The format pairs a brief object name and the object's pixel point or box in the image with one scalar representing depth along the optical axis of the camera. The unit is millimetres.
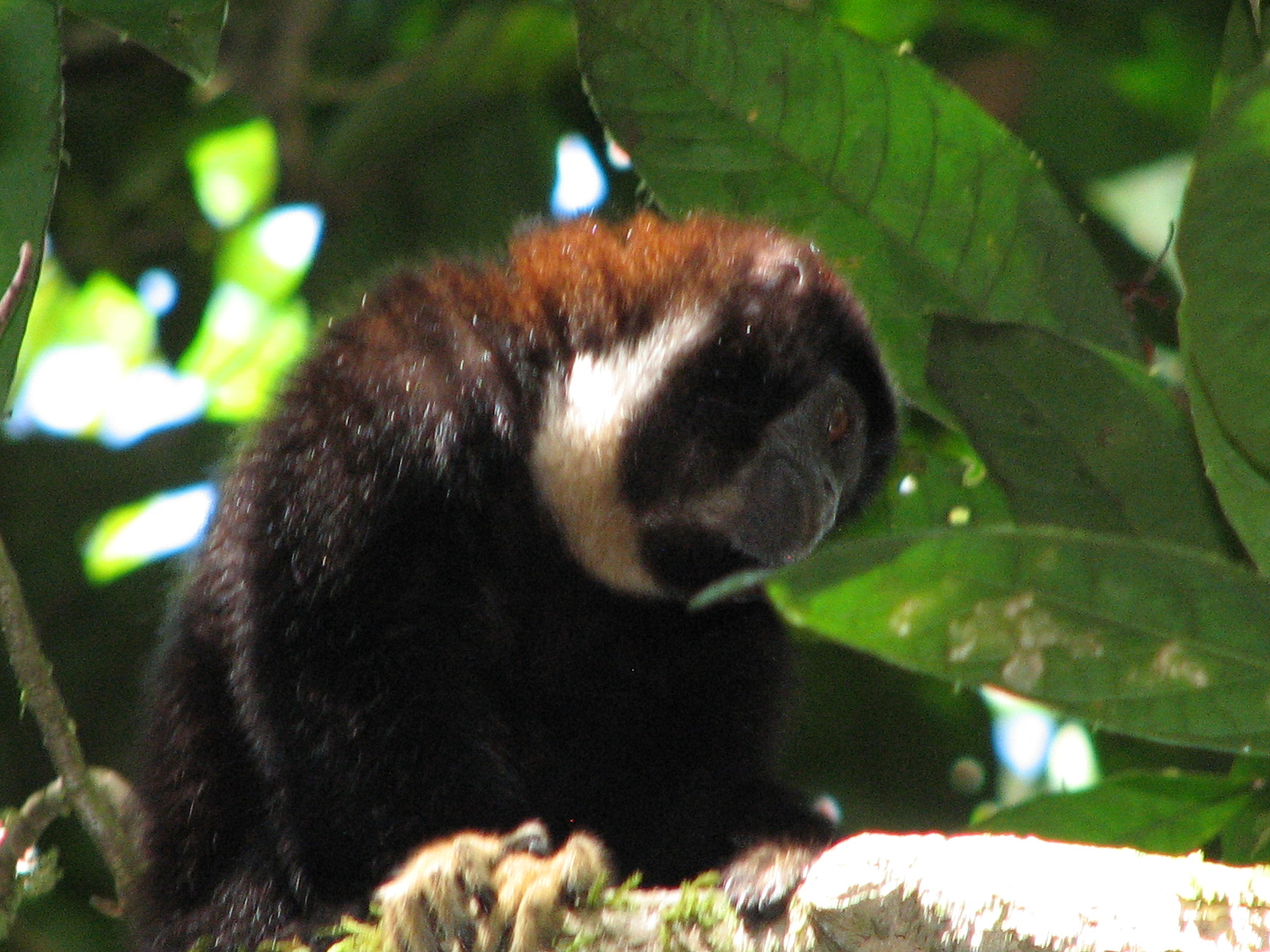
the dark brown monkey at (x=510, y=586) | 4805
